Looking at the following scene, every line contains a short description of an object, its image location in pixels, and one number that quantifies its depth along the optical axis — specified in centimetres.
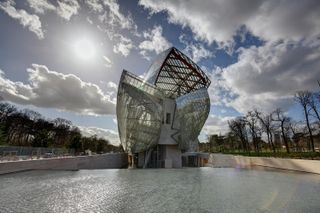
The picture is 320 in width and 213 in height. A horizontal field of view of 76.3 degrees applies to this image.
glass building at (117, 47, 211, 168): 2883
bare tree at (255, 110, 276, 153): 4138
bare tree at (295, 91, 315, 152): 3037
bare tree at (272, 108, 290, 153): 3842
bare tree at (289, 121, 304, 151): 4668
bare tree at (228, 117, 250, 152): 4928
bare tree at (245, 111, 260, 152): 4522
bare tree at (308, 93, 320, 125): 2875
